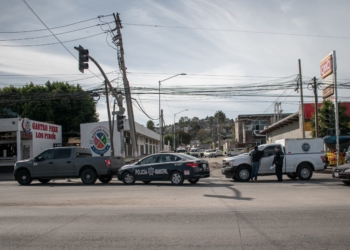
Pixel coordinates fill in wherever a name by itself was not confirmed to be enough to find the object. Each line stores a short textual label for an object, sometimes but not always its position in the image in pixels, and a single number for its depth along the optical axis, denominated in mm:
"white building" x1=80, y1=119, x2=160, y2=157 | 35906
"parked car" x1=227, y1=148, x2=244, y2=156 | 57216
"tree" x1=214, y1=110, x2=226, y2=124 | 114094
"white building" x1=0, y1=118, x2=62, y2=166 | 31511
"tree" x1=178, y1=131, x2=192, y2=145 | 129125
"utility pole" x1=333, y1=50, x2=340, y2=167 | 22897
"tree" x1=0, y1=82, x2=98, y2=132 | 44750
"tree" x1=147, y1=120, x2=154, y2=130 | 111575
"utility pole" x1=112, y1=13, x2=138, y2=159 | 25836
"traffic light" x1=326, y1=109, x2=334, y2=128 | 23734
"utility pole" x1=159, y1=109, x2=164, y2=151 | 45825
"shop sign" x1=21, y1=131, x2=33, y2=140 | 32078
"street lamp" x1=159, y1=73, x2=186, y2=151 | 45656
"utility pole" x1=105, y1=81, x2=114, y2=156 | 26547
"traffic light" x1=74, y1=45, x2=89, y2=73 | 19047
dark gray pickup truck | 19016
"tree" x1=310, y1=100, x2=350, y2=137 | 31031
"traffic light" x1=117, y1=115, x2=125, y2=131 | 24062
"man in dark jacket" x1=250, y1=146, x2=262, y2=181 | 17750
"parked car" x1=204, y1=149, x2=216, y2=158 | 64412
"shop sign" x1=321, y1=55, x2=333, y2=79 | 27603
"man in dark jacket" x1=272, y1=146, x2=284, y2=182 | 17781
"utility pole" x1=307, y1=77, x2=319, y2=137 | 28000
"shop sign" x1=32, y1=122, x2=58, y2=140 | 33969
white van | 18250
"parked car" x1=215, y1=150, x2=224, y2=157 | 65275
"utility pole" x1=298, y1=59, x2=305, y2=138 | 29511
